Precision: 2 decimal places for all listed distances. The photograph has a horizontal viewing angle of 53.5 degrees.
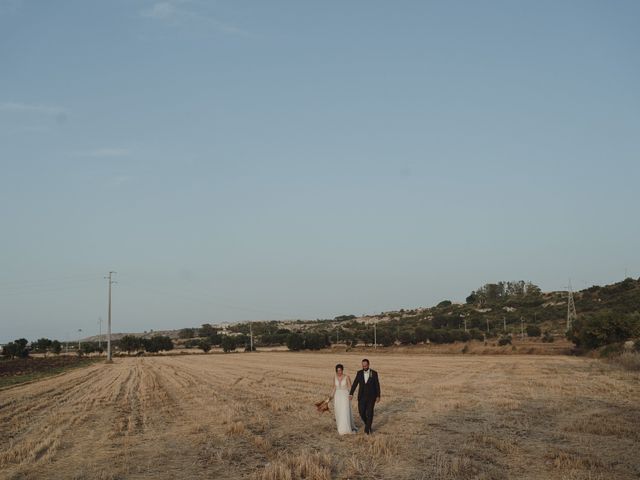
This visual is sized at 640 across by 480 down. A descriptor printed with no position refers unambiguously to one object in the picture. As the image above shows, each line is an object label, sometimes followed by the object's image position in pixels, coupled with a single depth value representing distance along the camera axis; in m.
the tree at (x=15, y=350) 128.88
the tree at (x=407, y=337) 123.19
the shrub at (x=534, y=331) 109.34
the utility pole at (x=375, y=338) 120.93
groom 16.17
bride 16.27
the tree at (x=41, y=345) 162.12
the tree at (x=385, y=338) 126.78
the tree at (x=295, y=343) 130.38
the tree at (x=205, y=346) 137.39
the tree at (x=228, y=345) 140.57
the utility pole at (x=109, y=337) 87.44
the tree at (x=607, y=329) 57.41
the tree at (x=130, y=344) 142.38
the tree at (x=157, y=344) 143.25
